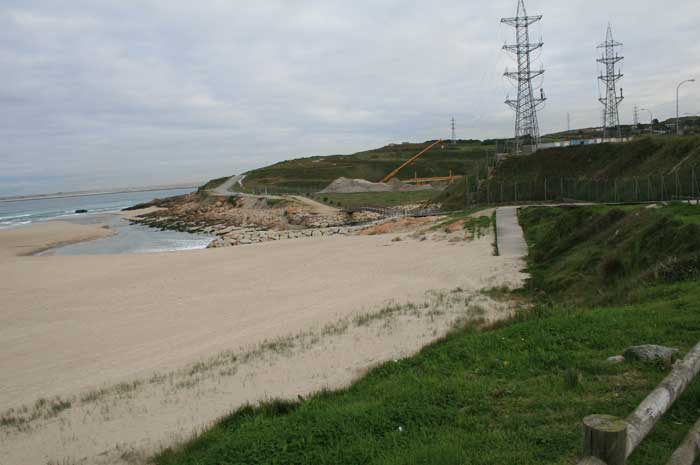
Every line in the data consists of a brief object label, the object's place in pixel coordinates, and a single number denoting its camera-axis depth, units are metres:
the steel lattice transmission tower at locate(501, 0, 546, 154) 50.56
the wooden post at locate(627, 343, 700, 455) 3.67
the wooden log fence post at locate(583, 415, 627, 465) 3.38
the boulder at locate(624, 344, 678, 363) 6.46
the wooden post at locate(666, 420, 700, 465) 3.58
